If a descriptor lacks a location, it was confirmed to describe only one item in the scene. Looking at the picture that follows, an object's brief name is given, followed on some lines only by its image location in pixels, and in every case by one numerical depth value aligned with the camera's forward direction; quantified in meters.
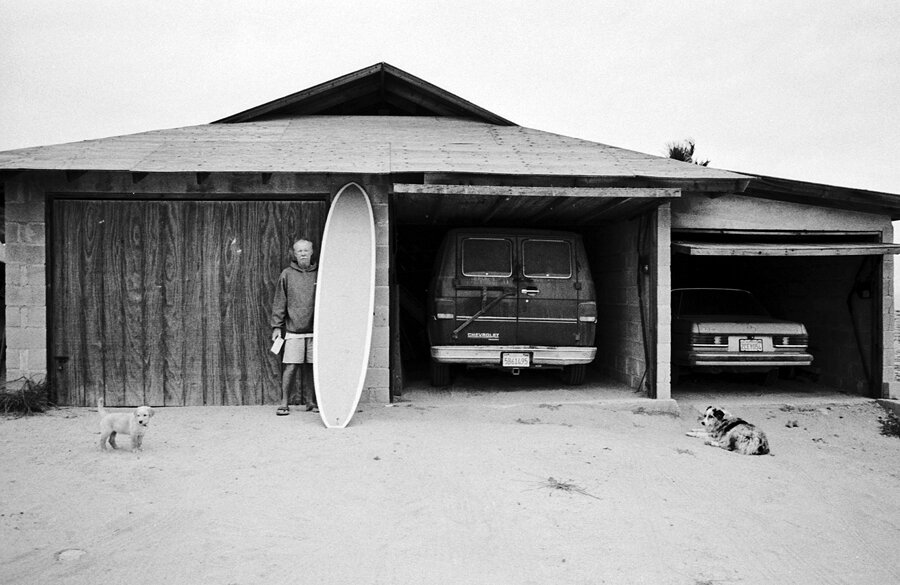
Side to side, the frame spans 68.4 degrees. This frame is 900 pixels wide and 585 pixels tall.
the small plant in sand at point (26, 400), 7.01
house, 7.35
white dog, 5.44
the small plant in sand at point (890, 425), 7.42
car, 8.37
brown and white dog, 6.23
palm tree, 20.95
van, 8.09
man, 7.16
